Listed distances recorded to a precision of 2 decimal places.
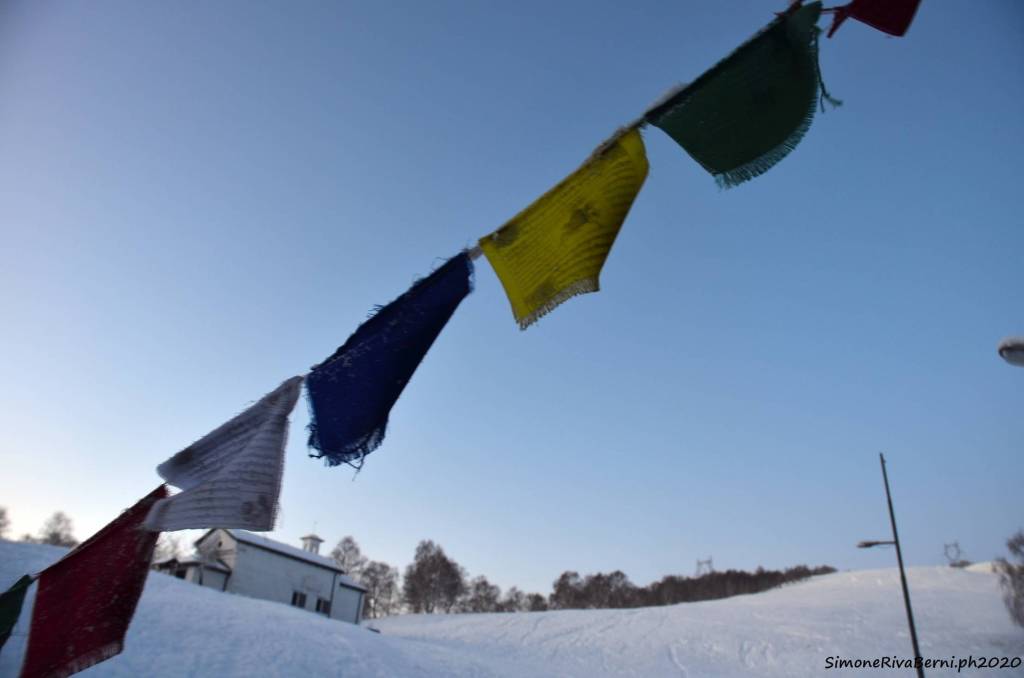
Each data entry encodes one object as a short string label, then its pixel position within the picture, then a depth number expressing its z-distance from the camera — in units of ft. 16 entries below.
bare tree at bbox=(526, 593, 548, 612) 270.67
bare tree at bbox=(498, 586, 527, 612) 266.98
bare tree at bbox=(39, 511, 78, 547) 201.16
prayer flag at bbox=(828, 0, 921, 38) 11.16
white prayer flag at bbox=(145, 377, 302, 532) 10.71
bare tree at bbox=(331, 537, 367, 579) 246.35
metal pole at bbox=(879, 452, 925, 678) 45.24
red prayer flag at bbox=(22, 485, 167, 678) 11.75
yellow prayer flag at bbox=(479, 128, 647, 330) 12.04
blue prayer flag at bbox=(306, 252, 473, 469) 11.98
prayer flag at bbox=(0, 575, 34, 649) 14.32
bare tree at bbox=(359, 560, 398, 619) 251.39
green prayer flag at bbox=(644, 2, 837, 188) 11.92
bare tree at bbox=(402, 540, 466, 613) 251.39
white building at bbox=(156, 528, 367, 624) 116.88
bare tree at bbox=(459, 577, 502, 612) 258.16
